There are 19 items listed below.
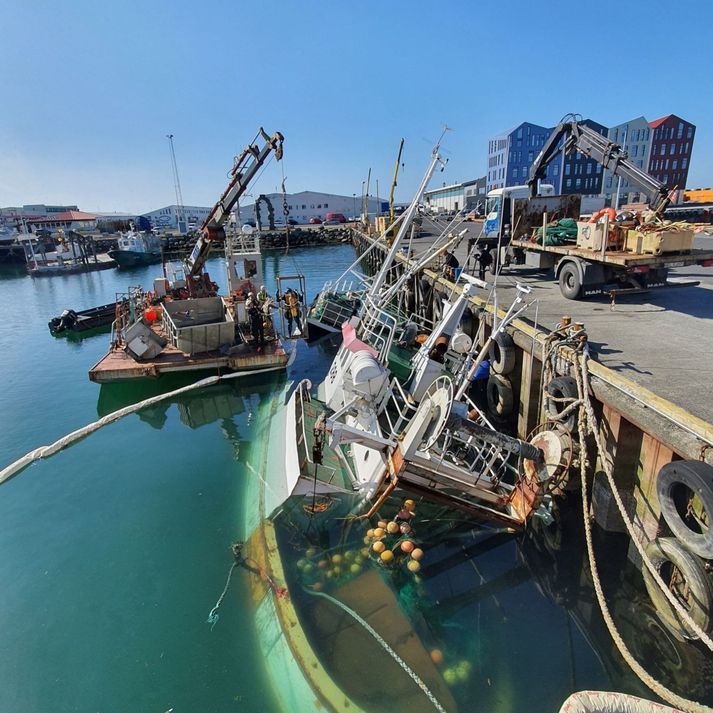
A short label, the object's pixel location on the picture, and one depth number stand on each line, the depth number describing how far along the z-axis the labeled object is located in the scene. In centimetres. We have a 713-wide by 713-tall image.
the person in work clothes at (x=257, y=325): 1584
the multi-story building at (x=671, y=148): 6106
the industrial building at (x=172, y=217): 8691
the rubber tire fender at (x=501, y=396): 1112
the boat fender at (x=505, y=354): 1077
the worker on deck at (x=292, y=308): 1853
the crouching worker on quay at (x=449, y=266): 1763
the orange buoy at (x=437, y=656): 598
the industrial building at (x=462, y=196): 6789
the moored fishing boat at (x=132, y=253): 5128
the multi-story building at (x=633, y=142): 6053
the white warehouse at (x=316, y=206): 10206
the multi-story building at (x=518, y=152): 6594
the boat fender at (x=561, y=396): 766
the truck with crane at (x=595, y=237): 1086
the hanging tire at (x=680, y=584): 530
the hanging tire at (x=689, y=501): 509
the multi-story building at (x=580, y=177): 6062
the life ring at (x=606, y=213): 1187
